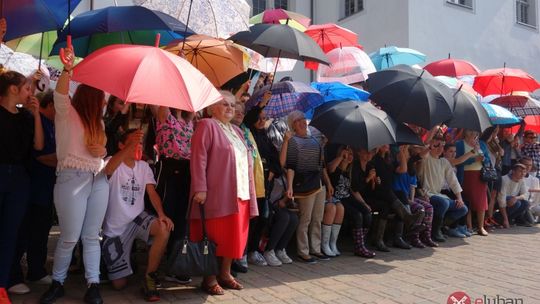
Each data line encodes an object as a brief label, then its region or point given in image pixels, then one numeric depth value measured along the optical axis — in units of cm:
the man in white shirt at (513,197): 884
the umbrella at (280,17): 841
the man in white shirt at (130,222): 425
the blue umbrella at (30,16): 449
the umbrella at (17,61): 546
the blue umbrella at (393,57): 998
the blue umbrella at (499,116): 769
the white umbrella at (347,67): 760
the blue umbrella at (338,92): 660
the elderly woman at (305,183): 578
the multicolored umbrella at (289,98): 577
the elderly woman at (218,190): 429
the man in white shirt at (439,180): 748
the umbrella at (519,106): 920
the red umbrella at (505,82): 931
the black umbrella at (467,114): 621
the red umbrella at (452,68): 1007
